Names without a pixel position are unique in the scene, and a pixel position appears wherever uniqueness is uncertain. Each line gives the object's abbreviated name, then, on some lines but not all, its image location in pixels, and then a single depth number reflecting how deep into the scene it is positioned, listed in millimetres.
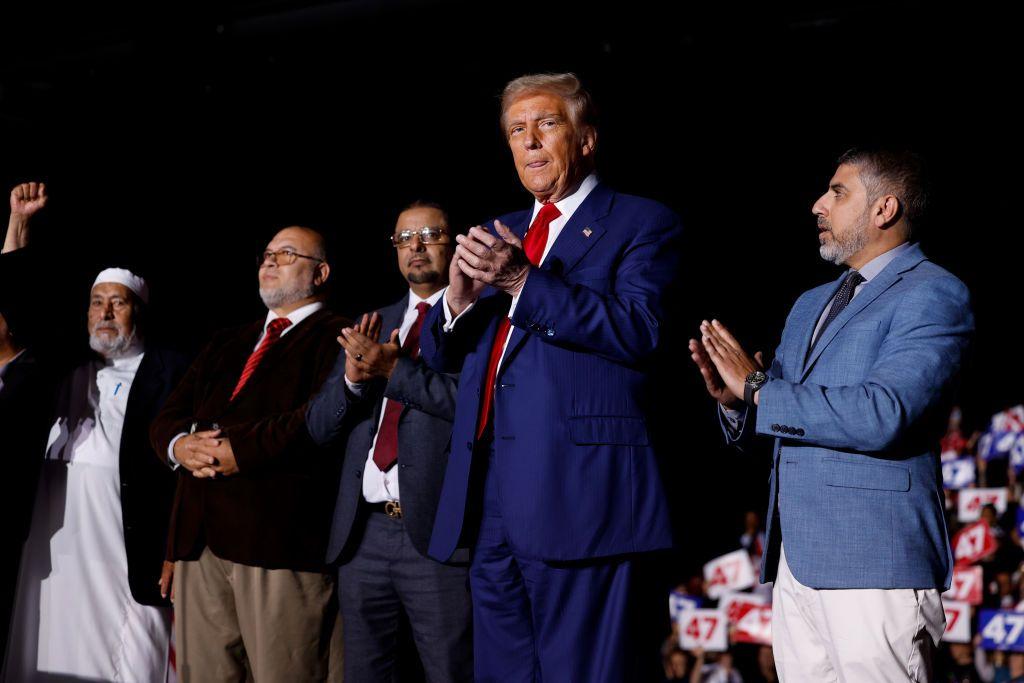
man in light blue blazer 1788
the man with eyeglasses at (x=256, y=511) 2781
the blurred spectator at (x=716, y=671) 6432
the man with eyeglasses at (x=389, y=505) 2535
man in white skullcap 3246
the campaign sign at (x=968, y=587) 6371
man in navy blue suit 1871
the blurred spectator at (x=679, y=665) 6664
